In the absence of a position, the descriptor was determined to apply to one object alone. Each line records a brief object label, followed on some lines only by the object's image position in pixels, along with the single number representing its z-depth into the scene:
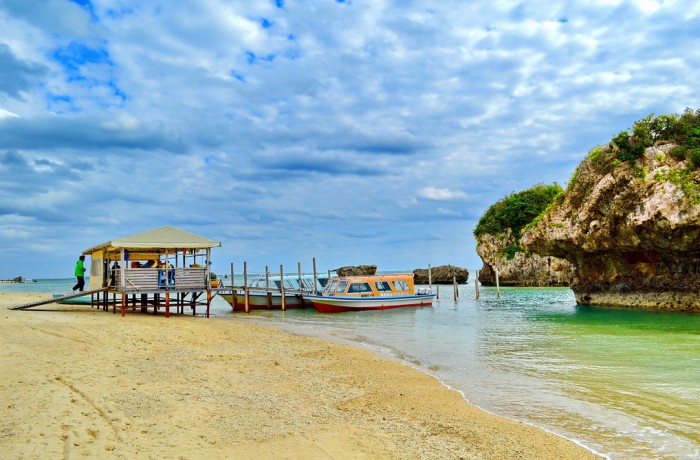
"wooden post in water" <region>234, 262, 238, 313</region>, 33.99
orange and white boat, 31.59
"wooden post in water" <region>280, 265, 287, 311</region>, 33.10
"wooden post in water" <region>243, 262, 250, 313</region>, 31.77
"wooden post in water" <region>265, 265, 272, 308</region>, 34.86
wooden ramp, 22.05
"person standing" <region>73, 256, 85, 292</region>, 25.41
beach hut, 22.30
